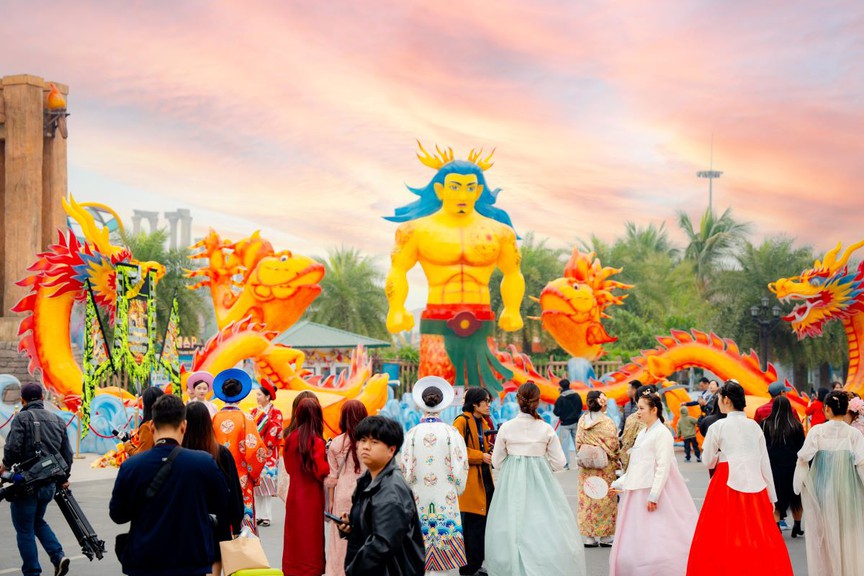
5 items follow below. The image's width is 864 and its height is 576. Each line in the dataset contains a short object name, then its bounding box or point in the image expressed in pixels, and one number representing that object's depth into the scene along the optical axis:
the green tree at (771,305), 33.81
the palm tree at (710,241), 43.12
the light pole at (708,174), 52.21
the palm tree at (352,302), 41.03
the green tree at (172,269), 35.66
